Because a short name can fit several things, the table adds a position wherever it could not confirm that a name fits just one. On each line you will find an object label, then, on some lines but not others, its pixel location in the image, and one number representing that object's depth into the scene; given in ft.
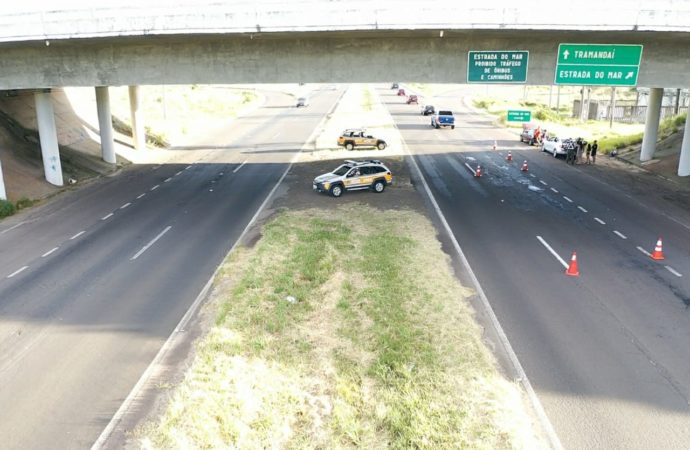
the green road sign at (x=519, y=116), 191.42
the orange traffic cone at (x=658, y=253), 59.36
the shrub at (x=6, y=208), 81.22
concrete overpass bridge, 64.90
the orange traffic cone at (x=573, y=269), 54.70
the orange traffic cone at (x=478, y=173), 107.94
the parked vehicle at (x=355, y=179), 89.40
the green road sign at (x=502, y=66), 72.84
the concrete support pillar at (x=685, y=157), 99.81
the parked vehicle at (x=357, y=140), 141.49
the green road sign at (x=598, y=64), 71.10
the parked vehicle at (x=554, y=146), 130.94
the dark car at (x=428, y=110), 229.25
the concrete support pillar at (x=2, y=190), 85.49
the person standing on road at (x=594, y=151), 123.65
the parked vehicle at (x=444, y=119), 187.52
